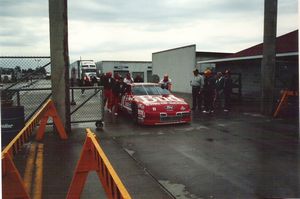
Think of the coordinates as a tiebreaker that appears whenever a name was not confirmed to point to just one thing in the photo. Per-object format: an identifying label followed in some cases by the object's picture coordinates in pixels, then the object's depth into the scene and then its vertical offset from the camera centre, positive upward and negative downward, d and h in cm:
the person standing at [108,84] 1381 +8
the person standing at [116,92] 1343 -25
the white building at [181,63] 2698 +194
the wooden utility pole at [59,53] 937 +92
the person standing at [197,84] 1465 +5
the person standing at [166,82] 1637 +17
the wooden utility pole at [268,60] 1330 +100
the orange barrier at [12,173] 359 -92
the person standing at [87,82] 2645 +32
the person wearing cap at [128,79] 1517 +30
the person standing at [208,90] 1444 -21
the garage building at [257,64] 1735 +122
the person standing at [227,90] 1508 -22
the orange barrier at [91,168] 317 -88
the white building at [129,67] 4397 +248
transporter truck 4396 +238
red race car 1082 -72
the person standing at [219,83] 1512 +9
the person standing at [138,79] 1751 +34
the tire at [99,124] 1074 -120
